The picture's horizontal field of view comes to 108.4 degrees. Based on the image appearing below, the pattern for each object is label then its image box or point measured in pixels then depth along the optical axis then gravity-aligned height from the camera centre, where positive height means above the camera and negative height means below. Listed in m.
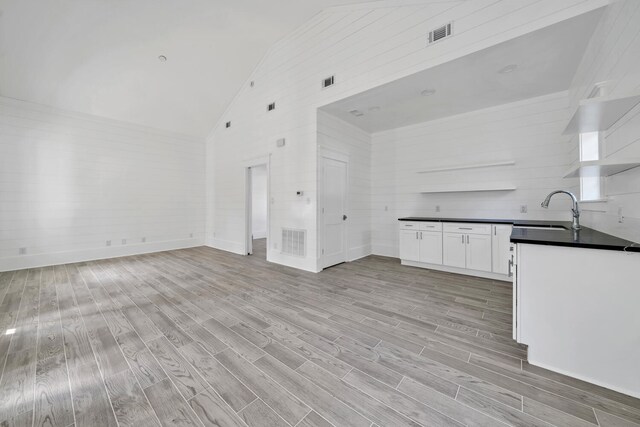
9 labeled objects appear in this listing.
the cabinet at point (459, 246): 3.71 -0.65
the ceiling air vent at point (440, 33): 2.80 +2.19
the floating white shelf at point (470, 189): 4.06 +0.40
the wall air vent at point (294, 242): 4.48 -0.63
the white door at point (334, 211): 4.49 -0.02
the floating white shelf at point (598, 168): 1.59 +0.33
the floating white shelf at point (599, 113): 1.53 +0.73
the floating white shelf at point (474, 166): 4.00 +0.81
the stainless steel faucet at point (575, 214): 2.23 -0.05
